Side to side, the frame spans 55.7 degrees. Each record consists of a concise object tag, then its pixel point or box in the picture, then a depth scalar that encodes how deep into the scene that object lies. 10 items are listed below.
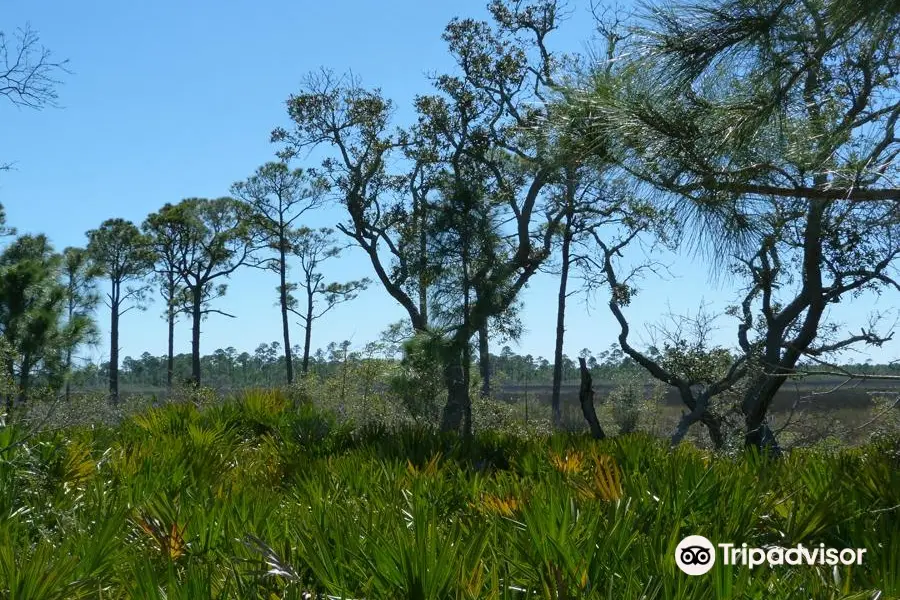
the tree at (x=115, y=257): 41.09
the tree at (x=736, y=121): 5.44
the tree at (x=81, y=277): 36.00
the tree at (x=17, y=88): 9.18
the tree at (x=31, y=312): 24.66
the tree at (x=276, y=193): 33.94
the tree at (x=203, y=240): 37.56
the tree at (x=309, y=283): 36.29
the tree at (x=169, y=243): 37.88
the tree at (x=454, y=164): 16.92
